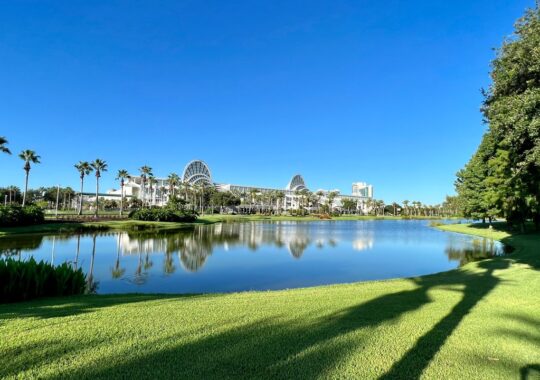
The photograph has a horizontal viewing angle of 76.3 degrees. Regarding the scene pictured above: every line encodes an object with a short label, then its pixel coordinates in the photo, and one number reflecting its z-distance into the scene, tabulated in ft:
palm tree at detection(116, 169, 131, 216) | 279.90
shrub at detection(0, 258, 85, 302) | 28.45
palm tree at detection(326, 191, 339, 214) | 540.76
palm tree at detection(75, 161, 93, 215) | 241.35
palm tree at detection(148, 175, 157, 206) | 308.69
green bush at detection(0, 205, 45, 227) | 123.95
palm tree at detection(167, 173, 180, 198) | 332.76
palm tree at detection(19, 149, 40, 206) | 184.39
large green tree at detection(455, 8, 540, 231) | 33.68
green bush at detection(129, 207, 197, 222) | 209.97
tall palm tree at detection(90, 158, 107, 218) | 245.04
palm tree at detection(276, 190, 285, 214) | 508.12
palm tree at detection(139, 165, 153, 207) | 295.69
